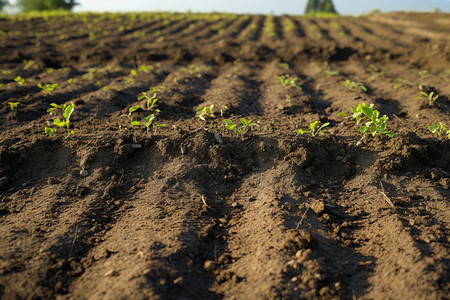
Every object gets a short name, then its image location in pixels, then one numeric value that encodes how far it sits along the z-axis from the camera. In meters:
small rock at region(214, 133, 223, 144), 3.03
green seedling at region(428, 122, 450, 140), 2.95
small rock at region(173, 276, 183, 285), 1.75
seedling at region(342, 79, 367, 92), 5.01
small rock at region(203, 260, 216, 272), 1.91
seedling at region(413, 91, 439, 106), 4.14
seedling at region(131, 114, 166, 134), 3.11
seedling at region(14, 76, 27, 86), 5.08
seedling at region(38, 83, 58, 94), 4.75
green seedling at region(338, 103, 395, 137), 2.88
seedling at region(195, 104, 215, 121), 3.76
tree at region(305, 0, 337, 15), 35.57
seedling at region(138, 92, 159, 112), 4.12
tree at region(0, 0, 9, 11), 38.14
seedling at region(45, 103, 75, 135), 3.16
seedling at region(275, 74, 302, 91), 5.08
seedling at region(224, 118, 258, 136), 3.12
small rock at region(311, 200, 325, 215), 2.31
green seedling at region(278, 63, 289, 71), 6.75
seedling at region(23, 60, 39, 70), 6.82
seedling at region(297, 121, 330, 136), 3.04
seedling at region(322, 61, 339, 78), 5.98
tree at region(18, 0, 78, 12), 32.88
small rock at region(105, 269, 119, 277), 1.83
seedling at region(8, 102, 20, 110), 4.02
